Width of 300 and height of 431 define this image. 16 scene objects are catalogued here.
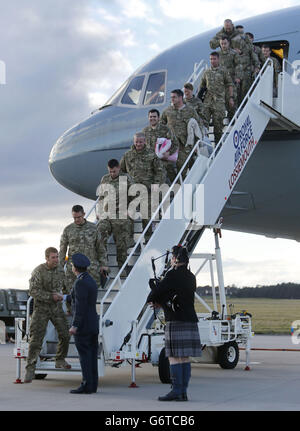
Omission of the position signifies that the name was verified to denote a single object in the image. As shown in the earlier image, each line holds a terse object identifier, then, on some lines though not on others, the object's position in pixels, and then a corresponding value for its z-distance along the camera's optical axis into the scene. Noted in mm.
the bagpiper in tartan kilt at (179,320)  8109
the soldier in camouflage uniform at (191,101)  12164
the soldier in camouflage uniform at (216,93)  12422
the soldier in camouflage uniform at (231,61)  13289
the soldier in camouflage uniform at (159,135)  11477
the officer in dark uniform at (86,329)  8766
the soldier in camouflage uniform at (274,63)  13500
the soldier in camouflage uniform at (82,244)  10133
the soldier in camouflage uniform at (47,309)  9789
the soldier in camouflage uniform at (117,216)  10703
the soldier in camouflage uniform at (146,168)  11109
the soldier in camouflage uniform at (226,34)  13750
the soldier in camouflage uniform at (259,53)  13766
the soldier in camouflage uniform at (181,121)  11818
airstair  9609
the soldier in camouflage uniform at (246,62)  13367
